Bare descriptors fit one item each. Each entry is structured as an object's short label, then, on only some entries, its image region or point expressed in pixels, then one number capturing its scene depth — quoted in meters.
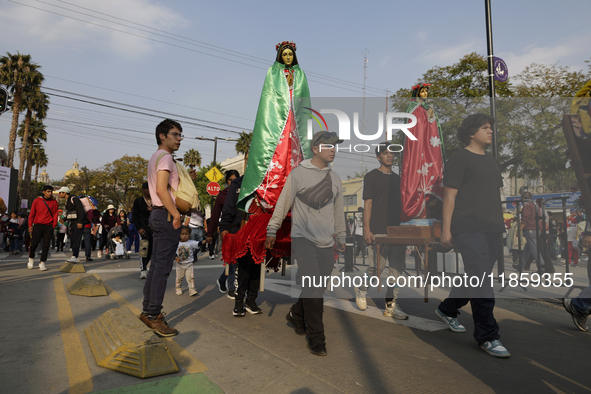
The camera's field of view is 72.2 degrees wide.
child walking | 6.40
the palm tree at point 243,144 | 41.53
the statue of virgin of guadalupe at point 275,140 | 4.66
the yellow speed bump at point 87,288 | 5.99
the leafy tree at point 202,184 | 51.66
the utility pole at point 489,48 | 8.53
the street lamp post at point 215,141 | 30.31
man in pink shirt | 4.03
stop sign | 19.54
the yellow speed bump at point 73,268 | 8.79
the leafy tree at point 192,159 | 50.19
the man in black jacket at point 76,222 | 10.29
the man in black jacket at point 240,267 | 4.92
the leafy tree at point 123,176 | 58.50
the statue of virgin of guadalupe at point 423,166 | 4.32
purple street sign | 8.60
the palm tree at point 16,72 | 30.91
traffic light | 10.00
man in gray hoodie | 3.69
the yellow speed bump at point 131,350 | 2.94
